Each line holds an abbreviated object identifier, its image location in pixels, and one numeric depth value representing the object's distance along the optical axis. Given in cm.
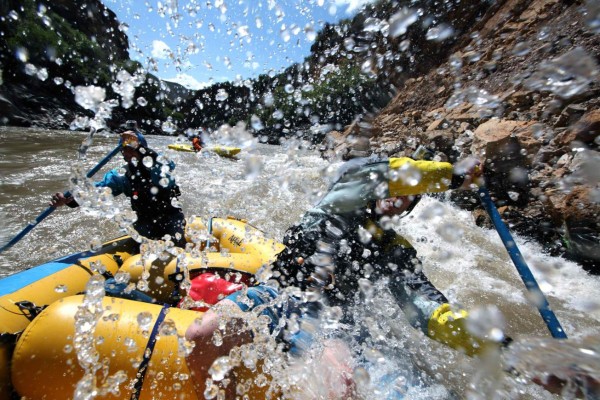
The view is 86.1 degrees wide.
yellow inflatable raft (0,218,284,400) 167
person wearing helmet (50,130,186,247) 360
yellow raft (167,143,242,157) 1289
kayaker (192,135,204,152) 1282
